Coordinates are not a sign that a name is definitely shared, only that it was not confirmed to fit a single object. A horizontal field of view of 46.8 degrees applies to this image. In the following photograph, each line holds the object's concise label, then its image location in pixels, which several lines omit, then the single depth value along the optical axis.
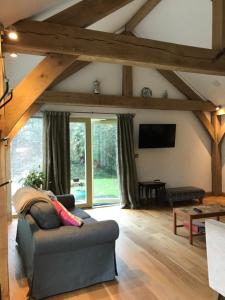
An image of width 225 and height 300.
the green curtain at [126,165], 6.25
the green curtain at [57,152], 5.65
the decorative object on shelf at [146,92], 6.62
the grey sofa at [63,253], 2.48
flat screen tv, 6.57
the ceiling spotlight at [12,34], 2.52
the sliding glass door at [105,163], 6.43
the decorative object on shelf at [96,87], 5.99
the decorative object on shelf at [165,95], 6.84
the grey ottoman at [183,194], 6.26
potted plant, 5.23
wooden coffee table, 3.86
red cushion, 2.72
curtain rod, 6.06
